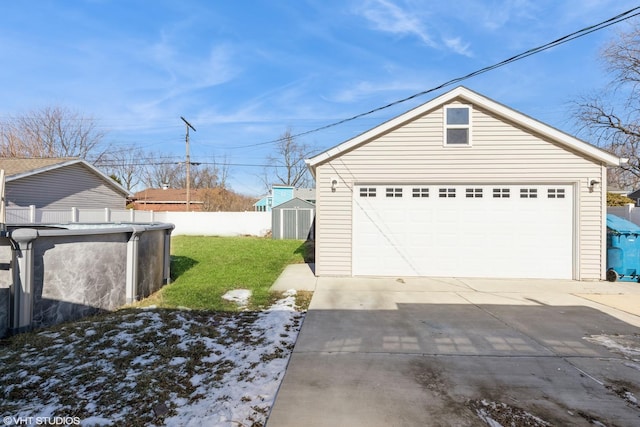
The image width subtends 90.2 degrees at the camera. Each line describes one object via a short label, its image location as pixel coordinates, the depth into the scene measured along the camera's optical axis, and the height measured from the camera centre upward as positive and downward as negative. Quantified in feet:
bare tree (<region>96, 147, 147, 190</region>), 98.99 +16.15
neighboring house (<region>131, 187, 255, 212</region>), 103.43 +5.05
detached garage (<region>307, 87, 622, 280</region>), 24.30 +1.62
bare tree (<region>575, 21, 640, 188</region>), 57.31 +15.07
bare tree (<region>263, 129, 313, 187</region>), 113.60 +17.35
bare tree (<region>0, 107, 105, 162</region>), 76.95 +18.85
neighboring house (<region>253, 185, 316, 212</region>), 86.17 +6.31
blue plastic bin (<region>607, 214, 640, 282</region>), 24.21 -2.52
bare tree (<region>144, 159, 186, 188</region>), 129.39 +15.99
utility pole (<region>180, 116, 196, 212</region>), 73.41 +18.26
